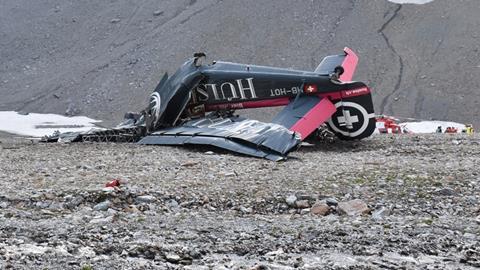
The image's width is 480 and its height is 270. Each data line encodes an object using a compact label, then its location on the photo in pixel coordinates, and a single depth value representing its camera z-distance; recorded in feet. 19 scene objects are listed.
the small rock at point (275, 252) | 42.68
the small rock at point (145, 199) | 60.90
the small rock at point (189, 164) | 84.23
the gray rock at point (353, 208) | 57.11
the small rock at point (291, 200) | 61.21
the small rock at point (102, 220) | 50.45
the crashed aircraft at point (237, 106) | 110.01
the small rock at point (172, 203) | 60.08
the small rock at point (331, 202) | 60.44
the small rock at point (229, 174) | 75.66
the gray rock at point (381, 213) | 55.62
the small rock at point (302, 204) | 60.62
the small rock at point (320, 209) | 57.93
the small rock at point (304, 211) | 58.56
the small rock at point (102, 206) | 57.41
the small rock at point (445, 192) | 64.39
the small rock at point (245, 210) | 58.62
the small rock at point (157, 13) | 491.51
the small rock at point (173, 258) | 40.73
